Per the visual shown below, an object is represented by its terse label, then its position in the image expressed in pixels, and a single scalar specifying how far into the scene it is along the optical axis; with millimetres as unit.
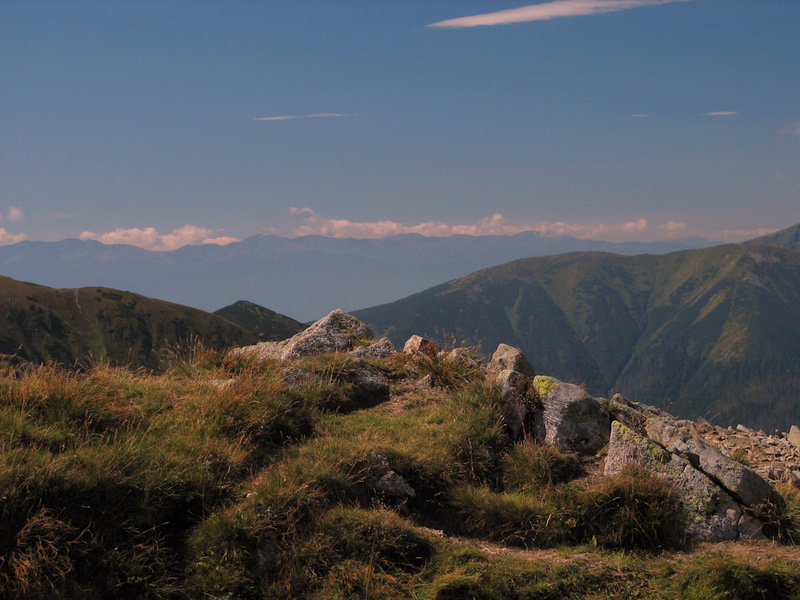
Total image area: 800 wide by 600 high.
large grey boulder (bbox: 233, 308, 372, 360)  14526
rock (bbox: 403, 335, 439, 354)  14589
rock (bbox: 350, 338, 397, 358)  14581
